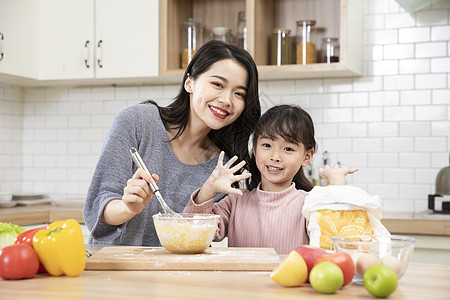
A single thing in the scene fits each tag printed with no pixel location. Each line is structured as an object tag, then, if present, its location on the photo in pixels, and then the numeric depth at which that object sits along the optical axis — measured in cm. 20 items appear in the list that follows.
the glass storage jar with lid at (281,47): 337
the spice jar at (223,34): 348
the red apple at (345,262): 117
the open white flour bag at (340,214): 169
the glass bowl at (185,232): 149
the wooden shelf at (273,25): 324
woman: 188
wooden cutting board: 138
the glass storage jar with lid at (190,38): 354
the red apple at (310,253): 124
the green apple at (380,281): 109
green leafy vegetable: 147
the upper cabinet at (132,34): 345
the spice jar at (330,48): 331
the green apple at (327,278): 112
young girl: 201
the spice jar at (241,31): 342
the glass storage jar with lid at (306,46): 332
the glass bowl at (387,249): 119
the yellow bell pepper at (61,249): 128
